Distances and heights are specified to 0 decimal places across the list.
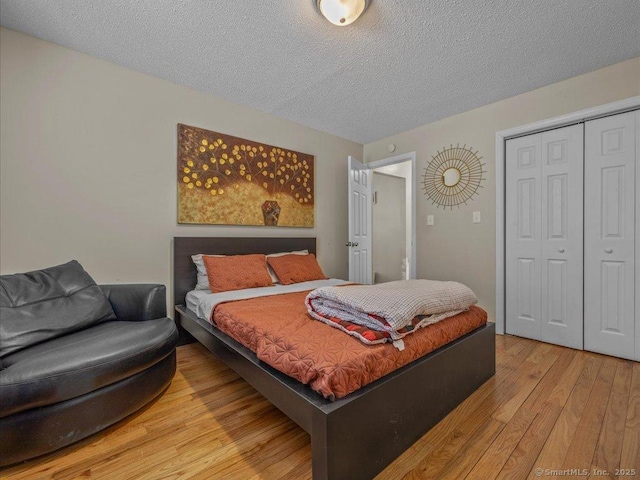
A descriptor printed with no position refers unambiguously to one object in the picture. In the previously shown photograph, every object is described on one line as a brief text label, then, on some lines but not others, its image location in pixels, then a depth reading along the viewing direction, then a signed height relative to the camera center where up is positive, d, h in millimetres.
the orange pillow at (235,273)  2545 -322
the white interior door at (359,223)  3676 +184
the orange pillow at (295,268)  2965 -324
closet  2311 +21
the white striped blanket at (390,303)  1381 -345
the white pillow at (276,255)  3014 -189
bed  1048 -711
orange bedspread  1135 -498
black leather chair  1191 -635
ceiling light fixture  1681 +1327
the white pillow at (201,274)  2656 -336
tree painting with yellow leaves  2719 +573
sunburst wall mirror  3127 +690
